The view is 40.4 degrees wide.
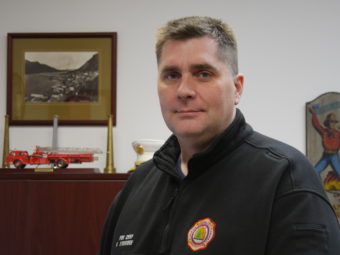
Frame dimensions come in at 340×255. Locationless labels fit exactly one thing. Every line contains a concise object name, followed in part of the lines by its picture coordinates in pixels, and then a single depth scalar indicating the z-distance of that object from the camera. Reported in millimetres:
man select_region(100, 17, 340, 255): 992
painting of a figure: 2842
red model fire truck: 2471
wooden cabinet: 2246
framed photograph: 2881
